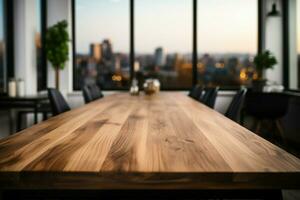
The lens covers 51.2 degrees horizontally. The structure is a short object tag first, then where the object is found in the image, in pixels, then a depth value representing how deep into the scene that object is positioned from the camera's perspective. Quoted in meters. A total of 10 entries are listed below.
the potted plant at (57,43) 4.92
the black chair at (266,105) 4.16
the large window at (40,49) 5.15
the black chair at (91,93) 3.42
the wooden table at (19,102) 3.80
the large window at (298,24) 5.01
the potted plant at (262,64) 5.03
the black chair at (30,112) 4.28
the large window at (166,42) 5.67
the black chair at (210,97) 3.05
